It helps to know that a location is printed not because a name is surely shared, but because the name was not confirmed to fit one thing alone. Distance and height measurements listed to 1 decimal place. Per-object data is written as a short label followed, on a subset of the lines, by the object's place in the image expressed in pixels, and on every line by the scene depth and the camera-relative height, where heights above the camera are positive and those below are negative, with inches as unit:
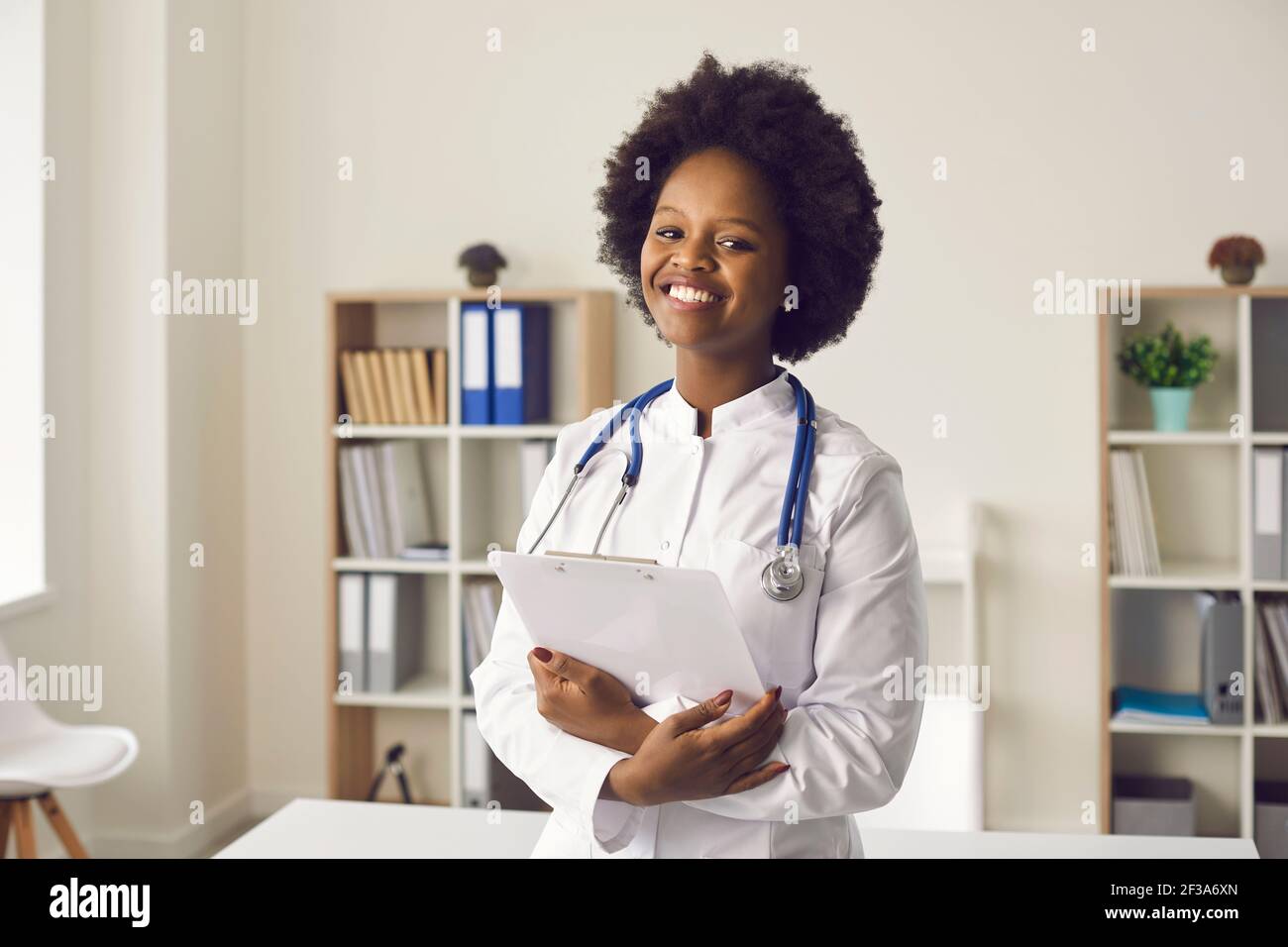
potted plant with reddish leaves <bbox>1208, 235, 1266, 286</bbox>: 117.1 +21.2
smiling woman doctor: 38.4 -2.3
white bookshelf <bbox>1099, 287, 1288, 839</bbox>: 121.1 -6.2
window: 116.0 +18.0
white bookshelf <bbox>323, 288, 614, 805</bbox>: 125.6 -3.3
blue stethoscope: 39.2 -0.8
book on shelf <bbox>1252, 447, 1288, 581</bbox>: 115.6 -5.6
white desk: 55.1 -18.7
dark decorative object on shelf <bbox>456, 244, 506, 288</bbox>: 127.5 +23.5
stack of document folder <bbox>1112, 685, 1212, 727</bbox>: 118.4 -26.3
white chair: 92.0 -24.1
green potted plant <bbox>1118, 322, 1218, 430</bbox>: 118.7 +9.8
